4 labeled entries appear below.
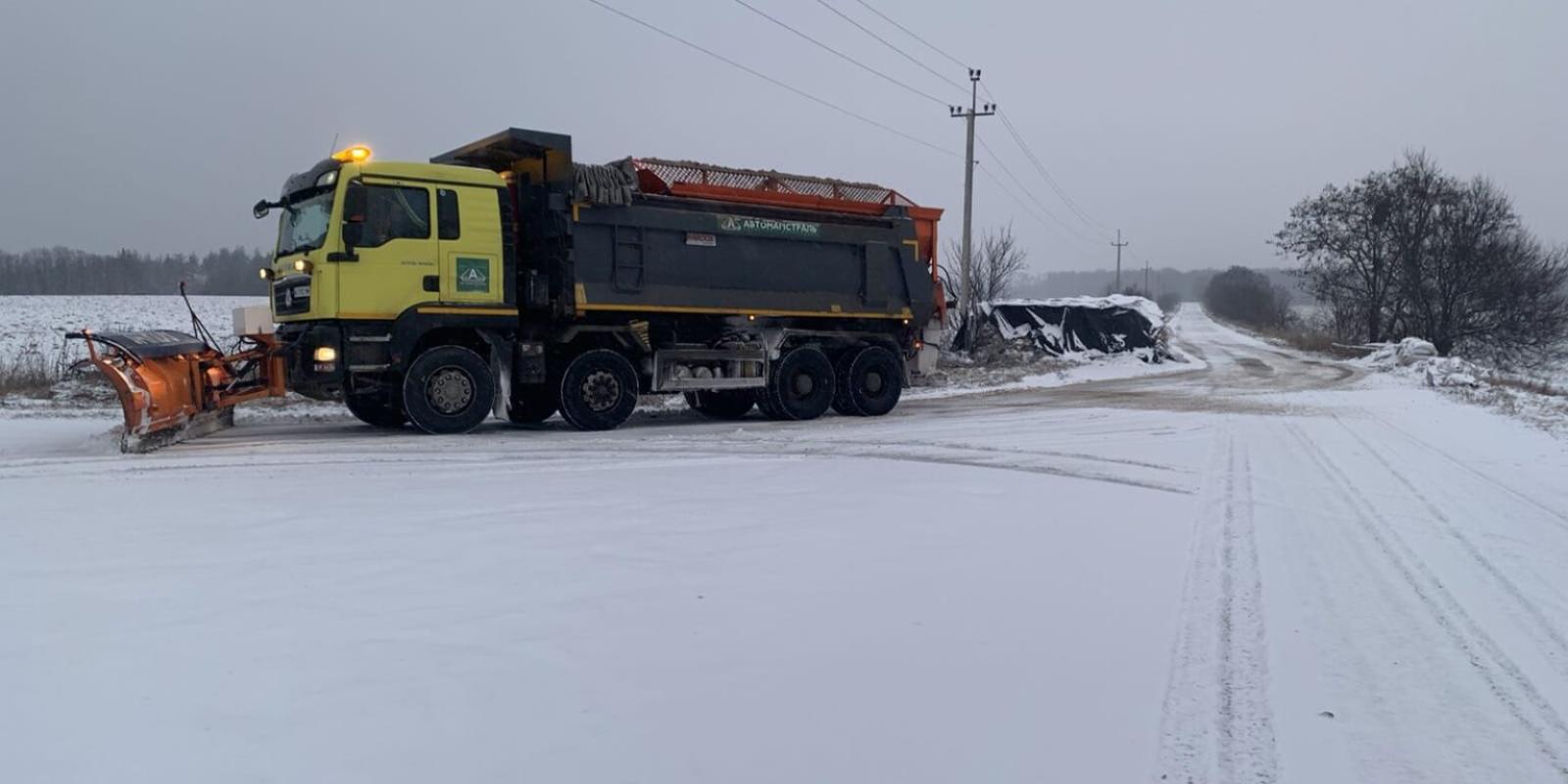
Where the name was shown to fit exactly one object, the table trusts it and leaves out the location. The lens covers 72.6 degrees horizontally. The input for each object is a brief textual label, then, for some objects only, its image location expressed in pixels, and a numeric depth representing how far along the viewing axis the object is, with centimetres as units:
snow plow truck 1114
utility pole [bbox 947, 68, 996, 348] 3042
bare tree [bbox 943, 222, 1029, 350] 3997
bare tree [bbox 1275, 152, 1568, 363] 3978
